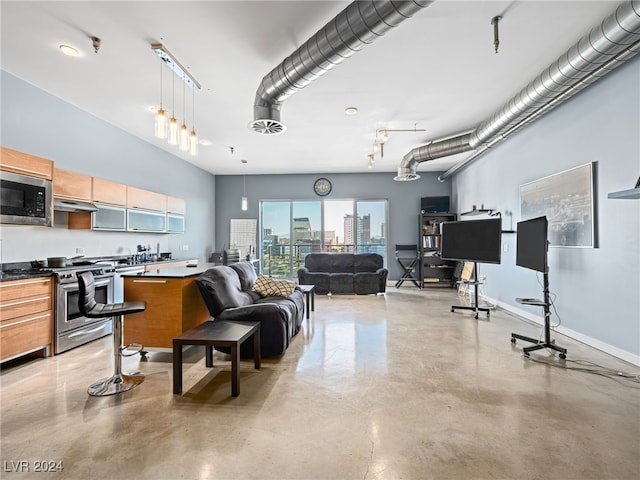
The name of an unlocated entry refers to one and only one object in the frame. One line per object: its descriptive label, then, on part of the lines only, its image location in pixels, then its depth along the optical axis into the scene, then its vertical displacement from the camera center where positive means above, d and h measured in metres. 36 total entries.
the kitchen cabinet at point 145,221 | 4.87 +0.30
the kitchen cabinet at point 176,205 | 5.92 +0.67
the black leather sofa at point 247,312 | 3.10 -0.74
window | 8.50 +0.29
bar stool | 2.44 -0.68
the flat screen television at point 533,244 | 3.21 -0.03
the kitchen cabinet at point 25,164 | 2.98 +0.76
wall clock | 8.52 +1.50
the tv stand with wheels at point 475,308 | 4.87 -1.08
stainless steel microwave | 3.01 +0.39
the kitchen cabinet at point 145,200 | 4.85 +0.66
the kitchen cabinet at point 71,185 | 3.59 +0.65
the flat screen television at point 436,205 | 8.07 +0.95
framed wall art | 3.41 +0.47
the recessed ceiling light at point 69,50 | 2.92 +1.81
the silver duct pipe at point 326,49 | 2.09 +1.53
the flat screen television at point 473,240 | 4.66 +0.02
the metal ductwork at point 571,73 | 2.32 +1.60
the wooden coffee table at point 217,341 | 2.38 -0.80
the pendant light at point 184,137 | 3.10 +1.03
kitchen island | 3.09 -0.70
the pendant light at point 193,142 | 3.22 +1.03
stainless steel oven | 3.29 -0.82
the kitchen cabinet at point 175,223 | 5.91 +0.31
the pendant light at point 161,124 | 2.88 +1.09
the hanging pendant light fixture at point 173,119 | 2.89 +1.17
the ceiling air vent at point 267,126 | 3.30 +1.25
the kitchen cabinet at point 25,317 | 2.81 -0.77
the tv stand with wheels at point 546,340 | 3.16 -1.06
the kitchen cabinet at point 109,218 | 4.17 +0.29
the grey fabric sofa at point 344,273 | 6.84 -0.76
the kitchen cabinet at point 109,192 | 4.16 +0.66
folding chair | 7.95 -0.49
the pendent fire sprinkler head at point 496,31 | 2.56 +1.81
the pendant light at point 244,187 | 8.69 +1.48
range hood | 3.62 +0.40
